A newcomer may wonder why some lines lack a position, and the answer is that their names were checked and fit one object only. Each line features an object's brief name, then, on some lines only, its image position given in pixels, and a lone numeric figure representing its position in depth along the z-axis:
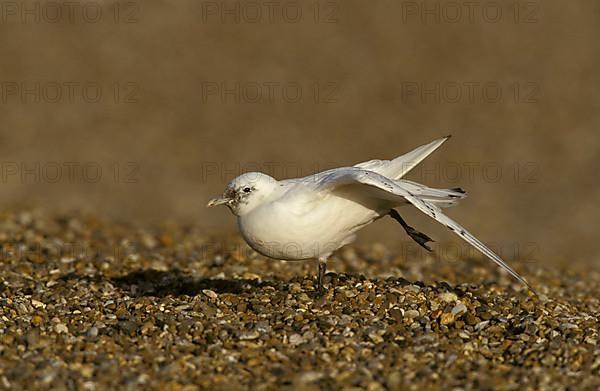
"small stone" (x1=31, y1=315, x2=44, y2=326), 13.68
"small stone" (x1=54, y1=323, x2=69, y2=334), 13.17
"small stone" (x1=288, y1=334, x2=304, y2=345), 12.59
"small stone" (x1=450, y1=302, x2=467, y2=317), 13.87
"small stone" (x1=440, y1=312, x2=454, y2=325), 13.65
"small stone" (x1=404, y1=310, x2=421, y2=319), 13.71
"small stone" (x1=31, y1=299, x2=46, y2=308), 14.95
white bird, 13.40
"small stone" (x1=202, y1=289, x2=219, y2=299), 14.69
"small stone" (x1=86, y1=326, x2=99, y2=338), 12.92
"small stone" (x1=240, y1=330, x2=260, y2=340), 12.68
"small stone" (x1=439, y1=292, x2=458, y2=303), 14.50
